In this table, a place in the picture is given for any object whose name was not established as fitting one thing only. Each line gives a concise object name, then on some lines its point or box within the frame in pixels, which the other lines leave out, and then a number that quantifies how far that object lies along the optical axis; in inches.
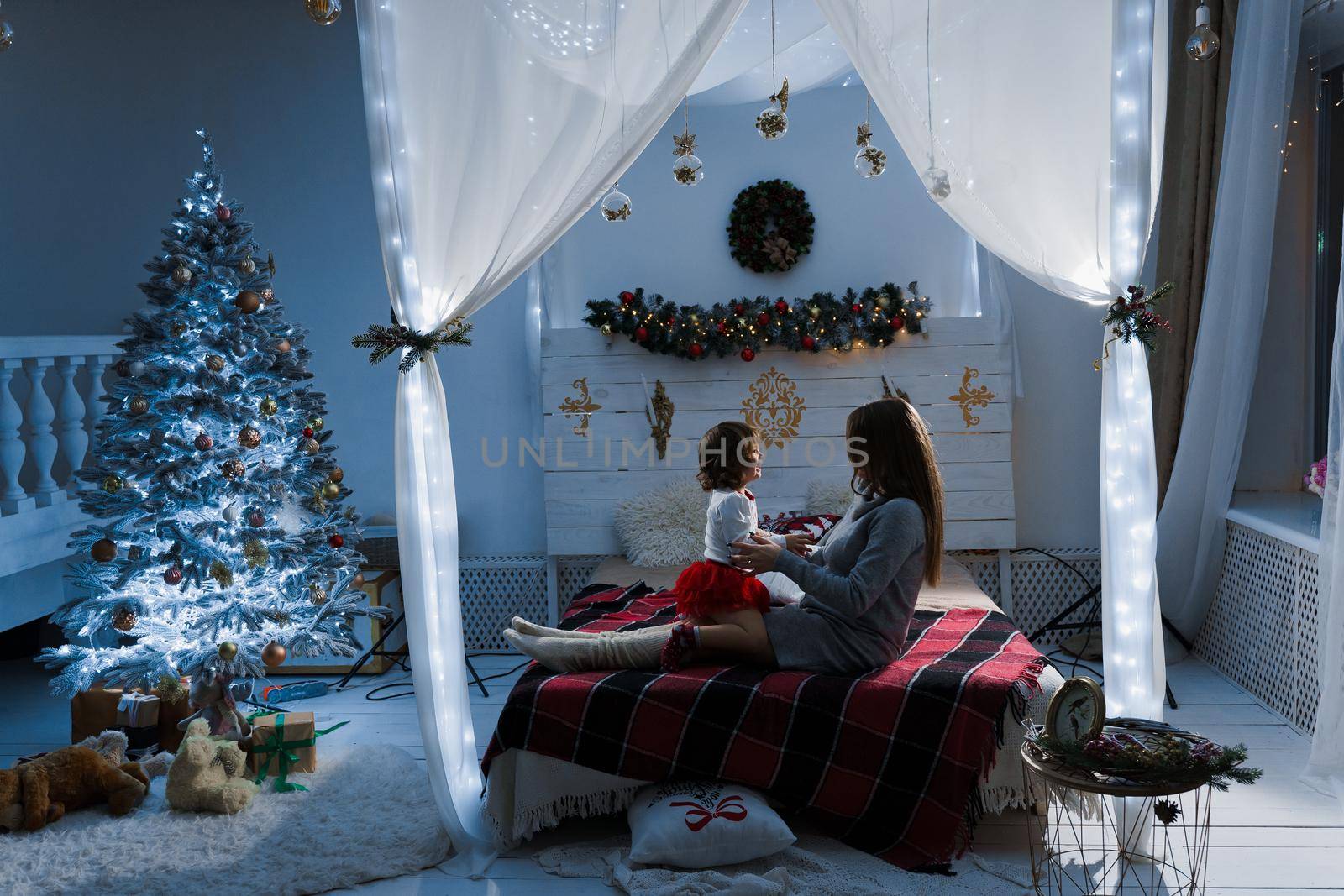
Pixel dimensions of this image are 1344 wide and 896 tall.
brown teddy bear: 124.9
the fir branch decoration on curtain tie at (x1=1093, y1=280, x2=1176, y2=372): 111.1
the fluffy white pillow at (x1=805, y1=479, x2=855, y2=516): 184.7
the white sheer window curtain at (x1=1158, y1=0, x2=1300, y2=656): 158.4
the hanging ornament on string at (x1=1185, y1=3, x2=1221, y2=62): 110.0
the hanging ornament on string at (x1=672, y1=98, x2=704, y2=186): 136.4
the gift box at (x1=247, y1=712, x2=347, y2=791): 139.5
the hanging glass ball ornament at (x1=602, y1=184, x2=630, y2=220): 132.5
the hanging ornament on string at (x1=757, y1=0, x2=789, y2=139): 125.8
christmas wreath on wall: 194.1
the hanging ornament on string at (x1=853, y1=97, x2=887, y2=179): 132.6
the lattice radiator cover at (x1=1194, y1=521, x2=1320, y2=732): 145.9
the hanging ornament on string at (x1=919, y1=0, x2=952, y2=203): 115.3
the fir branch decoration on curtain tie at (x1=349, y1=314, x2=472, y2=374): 112.5
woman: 117.7
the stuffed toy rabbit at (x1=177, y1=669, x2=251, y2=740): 145.2
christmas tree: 146.2
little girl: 124.6
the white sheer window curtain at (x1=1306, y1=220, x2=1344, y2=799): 123.5
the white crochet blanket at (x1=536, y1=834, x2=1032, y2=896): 104.6
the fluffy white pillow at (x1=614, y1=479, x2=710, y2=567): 183.5
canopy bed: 110.3
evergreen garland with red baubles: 186.1
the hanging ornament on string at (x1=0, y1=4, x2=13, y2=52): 96.3
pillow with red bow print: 108.7
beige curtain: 171.9
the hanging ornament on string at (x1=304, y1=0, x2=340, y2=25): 94.9
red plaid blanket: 112.9
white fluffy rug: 111.3
